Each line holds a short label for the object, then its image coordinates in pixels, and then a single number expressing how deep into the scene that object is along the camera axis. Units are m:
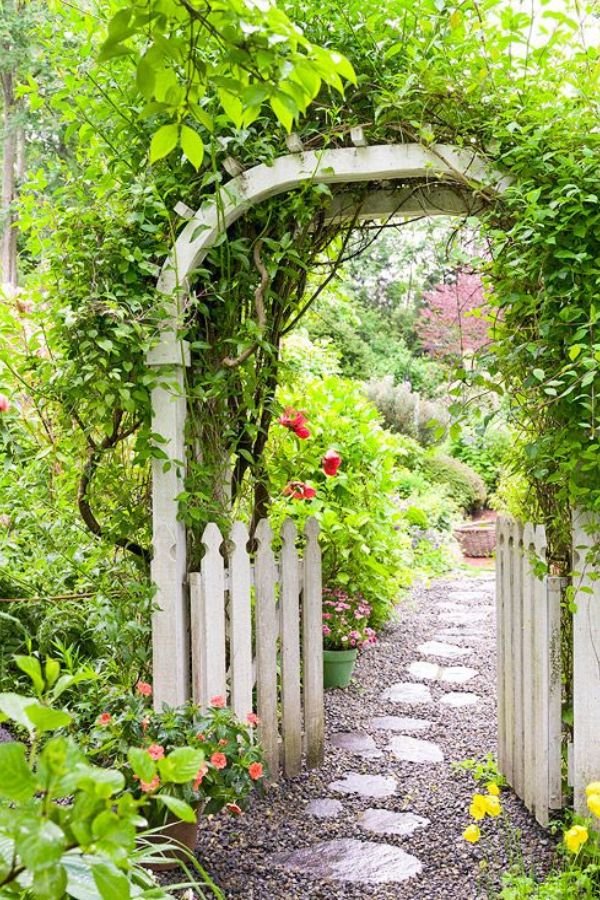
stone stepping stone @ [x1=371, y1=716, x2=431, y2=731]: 3.97
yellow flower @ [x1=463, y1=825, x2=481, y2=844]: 2.16
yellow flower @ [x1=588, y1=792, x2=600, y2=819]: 1.92
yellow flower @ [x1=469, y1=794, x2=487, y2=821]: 2.14
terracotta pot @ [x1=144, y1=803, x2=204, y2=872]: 2.54
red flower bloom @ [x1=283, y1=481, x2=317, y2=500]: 3.52
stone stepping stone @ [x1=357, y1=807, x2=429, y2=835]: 2.94
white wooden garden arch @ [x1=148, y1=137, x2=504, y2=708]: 2.67
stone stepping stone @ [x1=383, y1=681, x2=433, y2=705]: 4.38
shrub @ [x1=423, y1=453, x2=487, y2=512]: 9.96
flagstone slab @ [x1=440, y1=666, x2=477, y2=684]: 4.72
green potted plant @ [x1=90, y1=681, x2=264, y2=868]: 2.48
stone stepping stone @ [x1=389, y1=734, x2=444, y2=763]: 3.60
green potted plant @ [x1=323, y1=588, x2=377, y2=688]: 4.47
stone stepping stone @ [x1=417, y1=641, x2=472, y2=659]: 5.24
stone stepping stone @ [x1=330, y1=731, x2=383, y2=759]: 3.66
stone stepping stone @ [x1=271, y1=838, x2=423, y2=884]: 2.63
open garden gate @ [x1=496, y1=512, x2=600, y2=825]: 2.63
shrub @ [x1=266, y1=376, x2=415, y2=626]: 4.54
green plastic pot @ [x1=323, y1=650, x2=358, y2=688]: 4.47
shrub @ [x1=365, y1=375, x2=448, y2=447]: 10.36
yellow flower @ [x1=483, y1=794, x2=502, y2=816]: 2.14
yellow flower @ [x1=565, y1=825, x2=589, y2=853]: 1.97
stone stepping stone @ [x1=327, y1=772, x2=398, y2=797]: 3.25
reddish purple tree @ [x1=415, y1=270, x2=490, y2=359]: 10.83
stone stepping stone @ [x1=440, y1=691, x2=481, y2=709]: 4.30
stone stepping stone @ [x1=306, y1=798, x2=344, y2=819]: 3.04
